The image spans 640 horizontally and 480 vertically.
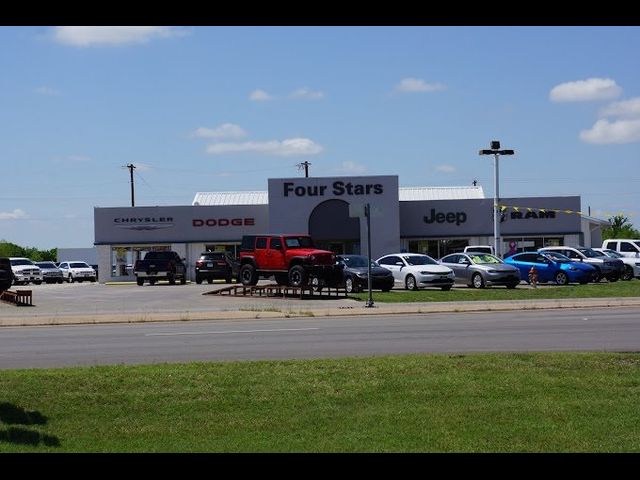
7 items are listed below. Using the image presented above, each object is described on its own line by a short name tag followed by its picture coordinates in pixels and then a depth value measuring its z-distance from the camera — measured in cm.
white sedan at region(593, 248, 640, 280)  4191
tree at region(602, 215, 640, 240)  9925
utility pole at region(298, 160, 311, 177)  8812
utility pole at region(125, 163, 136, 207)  8406
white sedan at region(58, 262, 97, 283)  6344
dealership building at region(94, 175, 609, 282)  5628
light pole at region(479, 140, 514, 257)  4641
